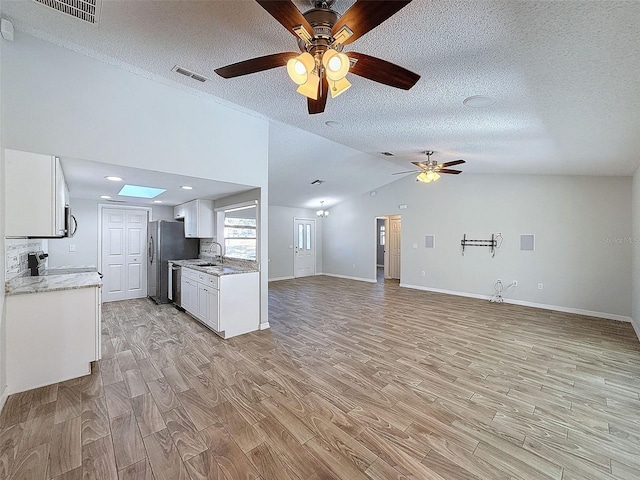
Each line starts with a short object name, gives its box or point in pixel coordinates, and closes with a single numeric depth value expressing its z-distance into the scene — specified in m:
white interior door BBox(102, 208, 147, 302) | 5.55
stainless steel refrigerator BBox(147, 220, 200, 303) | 5.38
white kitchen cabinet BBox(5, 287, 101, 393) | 2.39
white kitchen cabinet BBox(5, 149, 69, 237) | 2.36
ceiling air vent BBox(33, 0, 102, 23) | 1.75
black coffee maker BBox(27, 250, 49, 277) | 3.34
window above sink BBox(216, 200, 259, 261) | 4.34
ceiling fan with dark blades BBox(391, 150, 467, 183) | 4.67
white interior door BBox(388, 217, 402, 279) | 9.22
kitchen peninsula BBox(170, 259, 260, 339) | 3.73
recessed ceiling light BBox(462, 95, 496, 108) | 2.41
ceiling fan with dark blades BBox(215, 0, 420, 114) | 1.30
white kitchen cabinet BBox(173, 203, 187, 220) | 5.70
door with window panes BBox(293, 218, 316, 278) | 9.34
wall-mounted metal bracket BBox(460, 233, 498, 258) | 6.03
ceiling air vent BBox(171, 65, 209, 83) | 2.51
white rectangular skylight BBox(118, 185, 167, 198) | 4.24
